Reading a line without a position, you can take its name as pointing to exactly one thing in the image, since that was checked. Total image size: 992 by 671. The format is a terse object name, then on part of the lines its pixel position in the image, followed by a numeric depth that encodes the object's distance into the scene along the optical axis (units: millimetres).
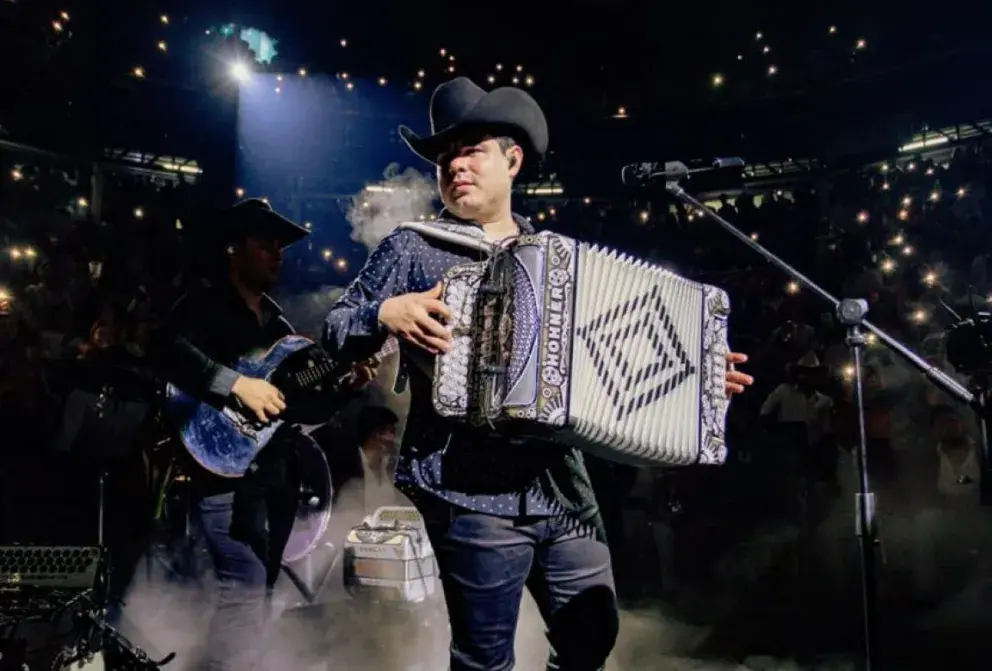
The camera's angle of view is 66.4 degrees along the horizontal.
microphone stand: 2770
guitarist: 3373
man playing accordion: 1839
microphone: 2957
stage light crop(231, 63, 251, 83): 14281
